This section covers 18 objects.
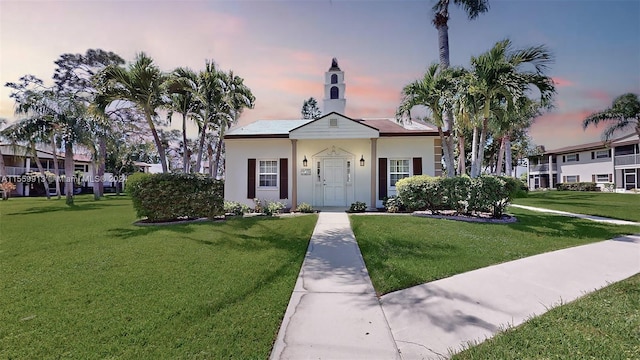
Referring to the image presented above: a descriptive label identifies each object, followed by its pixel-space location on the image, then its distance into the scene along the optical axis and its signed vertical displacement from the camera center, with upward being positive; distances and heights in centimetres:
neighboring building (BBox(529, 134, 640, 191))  3303 +220
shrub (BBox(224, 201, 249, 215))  1180 -94
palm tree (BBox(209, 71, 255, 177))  1384 +407
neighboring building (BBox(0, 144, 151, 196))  3069 +153
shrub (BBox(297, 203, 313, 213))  1226 -99
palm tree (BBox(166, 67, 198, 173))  1114 +365
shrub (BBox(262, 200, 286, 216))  1166 -96
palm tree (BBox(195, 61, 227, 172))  1196 +387
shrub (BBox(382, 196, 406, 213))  1187 -89
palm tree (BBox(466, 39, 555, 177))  956 +355
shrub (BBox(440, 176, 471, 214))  1016 -33
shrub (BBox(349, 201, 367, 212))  1223 -96
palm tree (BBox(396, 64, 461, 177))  1098 +337
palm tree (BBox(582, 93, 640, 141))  2545 +584
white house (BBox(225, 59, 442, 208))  1355 +92
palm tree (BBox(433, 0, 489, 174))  1230 +826
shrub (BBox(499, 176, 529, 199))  995 -14
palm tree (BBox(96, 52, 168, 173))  1005 +361
